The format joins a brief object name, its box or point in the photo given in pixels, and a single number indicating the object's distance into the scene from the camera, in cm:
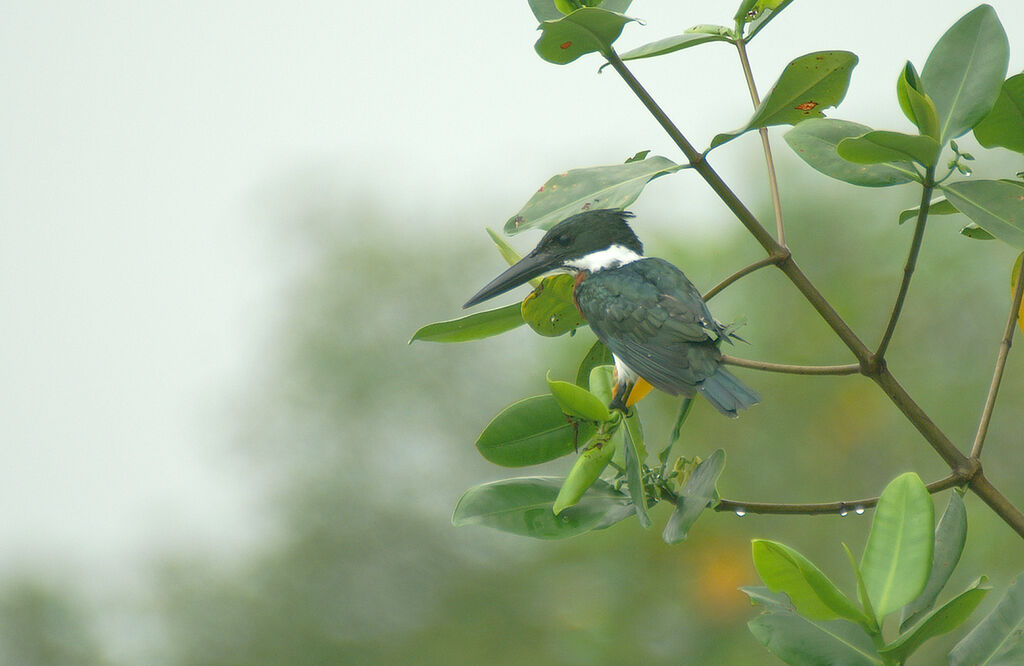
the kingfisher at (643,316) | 1004
